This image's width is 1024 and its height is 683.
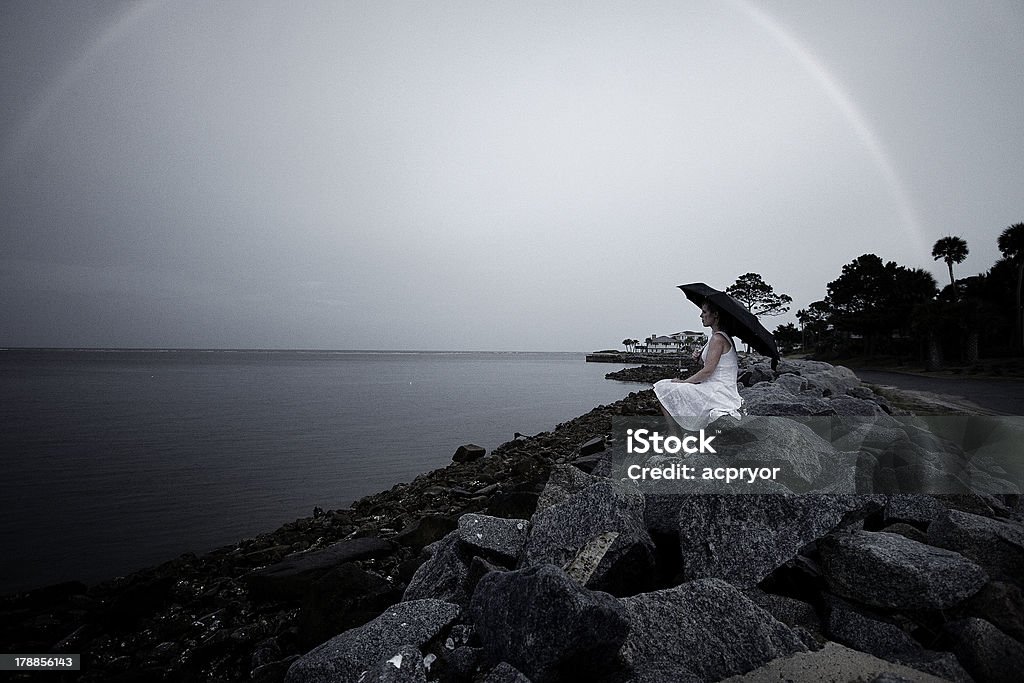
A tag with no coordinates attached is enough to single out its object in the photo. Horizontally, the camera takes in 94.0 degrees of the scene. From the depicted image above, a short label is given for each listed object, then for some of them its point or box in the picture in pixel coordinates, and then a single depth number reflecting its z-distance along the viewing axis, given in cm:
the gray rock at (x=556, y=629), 286
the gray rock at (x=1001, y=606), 332
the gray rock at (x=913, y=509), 455
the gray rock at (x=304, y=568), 566
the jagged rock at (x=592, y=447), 1006
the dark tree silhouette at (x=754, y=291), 6406
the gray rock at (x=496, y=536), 446
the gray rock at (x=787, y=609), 354
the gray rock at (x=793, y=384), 1197
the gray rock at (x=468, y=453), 1502
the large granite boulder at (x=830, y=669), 281
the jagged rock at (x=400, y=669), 306
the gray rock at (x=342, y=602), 452
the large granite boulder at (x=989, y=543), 377
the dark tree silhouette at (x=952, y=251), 5247
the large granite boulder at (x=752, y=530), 377
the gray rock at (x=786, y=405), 760
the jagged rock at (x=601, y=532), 388
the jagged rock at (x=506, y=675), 285
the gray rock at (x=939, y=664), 288
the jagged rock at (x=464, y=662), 315
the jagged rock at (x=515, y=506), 583
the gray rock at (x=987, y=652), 300
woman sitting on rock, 567
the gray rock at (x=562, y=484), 527
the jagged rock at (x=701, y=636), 300
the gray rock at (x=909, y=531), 427
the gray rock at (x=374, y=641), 325
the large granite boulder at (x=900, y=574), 340
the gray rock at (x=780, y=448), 489
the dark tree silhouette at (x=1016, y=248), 4227
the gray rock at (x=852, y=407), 805
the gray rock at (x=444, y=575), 431
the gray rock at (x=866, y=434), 649
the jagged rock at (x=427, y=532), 664
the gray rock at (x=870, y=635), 322
